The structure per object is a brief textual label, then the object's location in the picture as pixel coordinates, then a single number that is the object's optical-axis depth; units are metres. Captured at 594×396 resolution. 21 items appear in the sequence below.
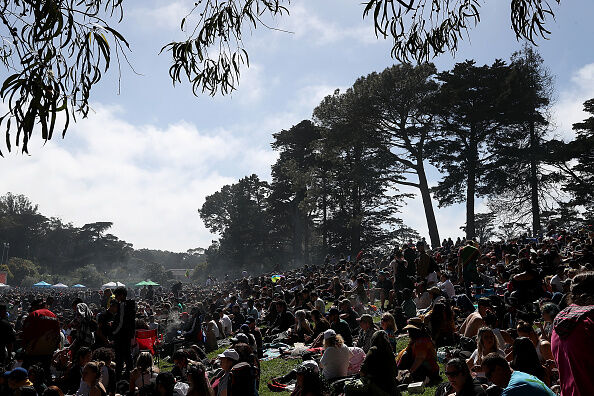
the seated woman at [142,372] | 7.27
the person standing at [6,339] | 8.52
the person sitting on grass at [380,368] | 5.69
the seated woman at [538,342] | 6.70
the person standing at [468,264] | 12.18
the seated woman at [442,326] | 9.21
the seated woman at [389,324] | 9.23
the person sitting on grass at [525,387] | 3.63
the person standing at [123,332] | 8.48
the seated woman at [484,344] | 6.55
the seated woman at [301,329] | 12.59
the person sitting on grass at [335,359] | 7.87
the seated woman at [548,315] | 7.18
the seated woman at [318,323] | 11.36
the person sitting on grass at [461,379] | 5.11
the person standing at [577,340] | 3.45
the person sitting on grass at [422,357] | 7.56
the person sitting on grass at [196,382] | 5.99
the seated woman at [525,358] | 5.07
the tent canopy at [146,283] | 41.69
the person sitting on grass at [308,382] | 5.91
